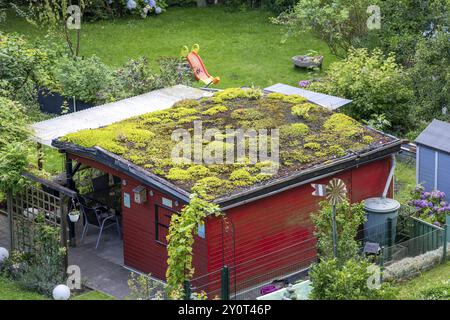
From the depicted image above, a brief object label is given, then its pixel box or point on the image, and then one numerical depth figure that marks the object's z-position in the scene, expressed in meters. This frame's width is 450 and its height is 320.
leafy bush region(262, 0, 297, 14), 39.15
